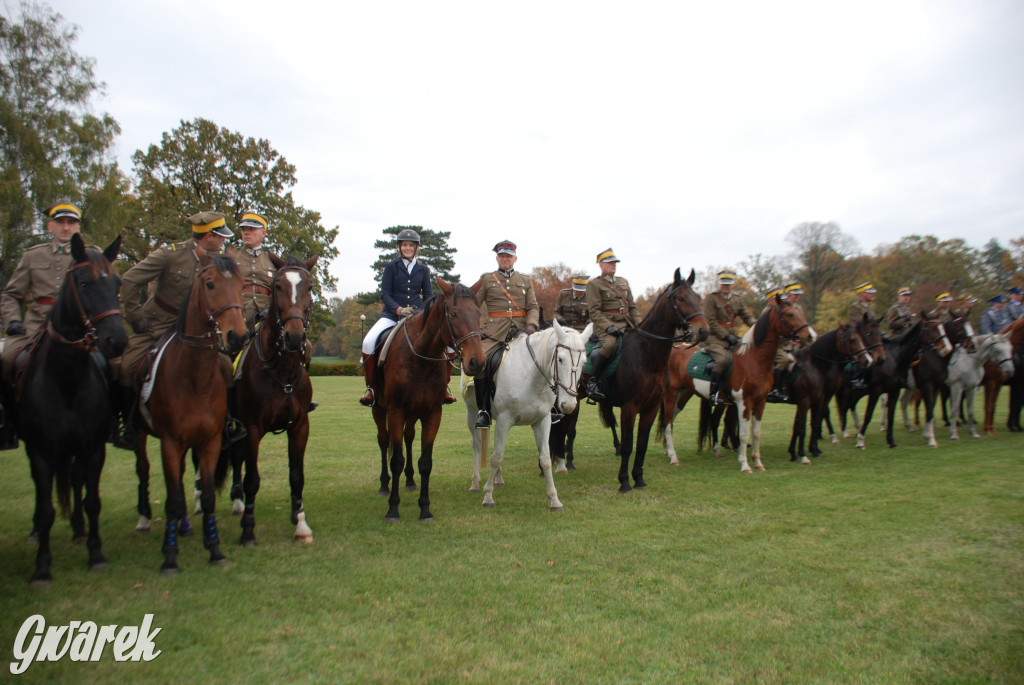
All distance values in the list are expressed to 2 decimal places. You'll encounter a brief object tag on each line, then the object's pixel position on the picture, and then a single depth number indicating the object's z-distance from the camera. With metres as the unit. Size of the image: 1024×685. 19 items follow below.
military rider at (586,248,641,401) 9.76
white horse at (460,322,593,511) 7.60
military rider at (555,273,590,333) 10.76
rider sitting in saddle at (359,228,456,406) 8.28
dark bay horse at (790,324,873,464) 11.68
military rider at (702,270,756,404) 11.02
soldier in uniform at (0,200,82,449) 5.77
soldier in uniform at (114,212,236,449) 5.94
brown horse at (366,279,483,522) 6.79
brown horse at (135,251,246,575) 5.18
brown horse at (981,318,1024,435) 13.99
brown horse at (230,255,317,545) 6.16
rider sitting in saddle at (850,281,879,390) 12.29
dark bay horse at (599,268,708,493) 8.80
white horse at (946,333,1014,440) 13.61
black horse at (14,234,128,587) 4.93
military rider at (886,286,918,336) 14.48
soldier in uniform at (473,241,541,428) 8.79
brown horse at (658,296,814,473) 10.45
